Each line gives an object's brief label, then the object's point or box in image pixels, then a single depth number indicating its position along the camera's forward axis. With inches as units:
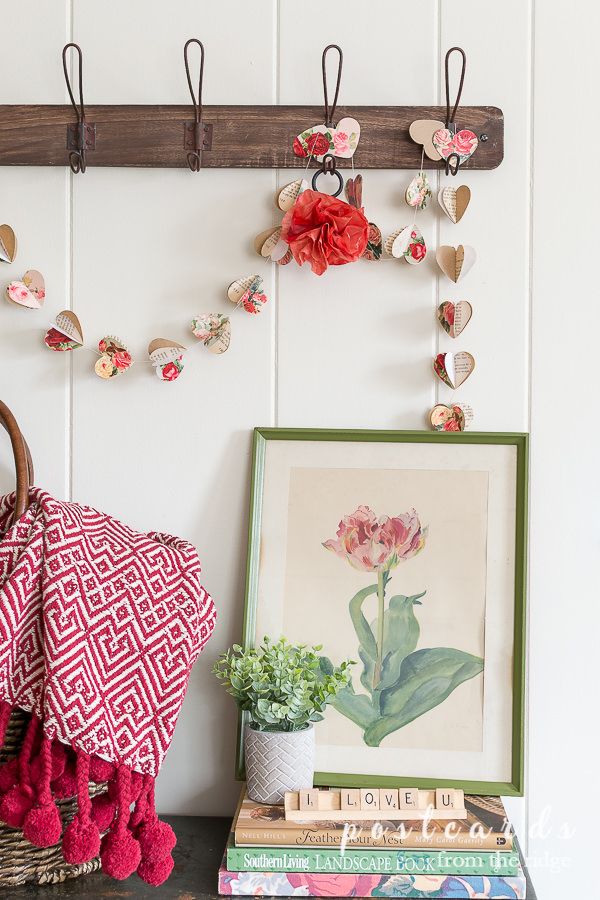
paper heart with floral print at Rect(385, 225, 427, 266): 40.6
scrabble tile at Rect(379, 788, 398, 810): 36.2
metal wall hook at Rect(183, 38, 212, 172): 40.6
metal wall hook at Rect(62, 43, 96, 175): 40.9
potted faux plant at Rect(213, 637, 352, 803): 36.4
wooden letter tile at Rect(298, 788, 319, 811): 35.5
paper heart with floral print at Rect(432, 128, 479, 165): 39.8
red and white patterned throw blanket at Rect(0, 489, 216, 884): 32.3
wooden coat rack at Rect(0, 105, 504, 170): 40.7
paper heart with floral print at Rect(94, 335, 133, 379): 41.4
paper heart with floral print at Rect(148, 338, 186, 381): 41.1
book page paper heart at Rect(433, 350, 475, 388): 40.7
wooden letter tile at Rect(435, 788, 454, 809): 36.4
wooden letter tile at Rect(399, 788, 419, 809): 36.2
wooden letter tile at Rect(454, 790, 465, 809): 36.4
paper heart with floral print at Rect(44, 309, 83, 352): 41.2
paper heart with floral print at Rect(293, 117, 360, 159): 39.8
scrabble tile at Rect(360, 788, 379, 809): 36.1
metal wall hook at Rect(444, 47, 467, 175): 39.9
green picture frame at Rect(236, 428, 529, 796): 39.2
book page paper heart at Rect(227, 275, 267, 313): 41.0
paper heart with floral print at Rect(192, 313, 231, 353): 41.3
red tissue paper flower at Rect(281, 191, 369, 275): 38.4
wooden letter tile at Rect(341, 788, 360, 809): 35.9
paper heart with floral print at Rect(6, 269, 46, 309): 41.2
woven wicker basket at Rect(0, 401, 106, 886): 33.9
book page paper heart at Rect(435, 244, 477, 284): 40.5
